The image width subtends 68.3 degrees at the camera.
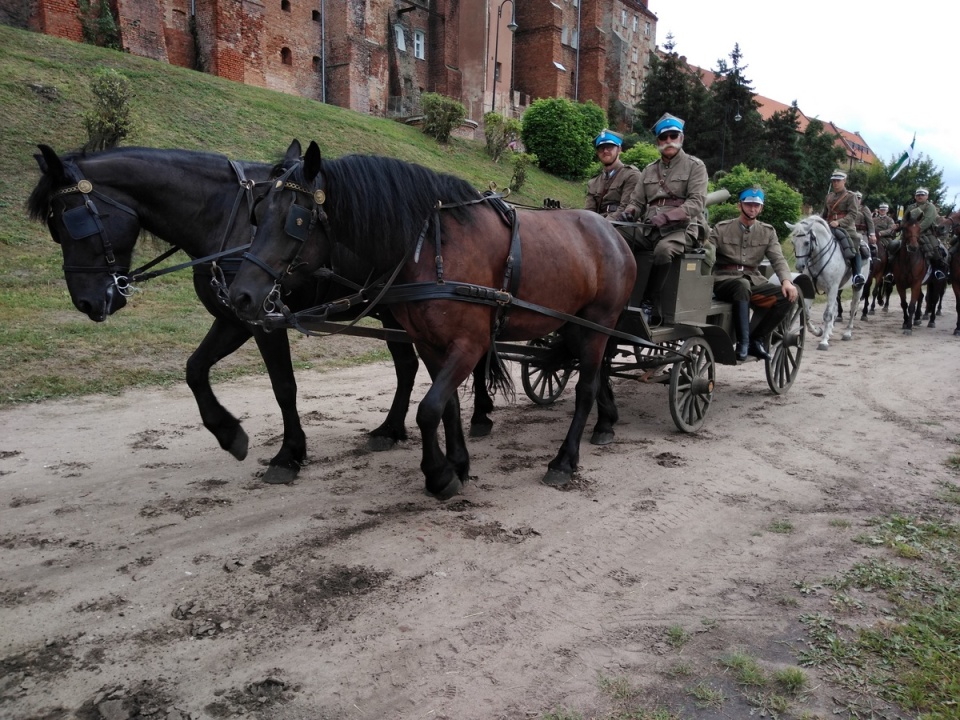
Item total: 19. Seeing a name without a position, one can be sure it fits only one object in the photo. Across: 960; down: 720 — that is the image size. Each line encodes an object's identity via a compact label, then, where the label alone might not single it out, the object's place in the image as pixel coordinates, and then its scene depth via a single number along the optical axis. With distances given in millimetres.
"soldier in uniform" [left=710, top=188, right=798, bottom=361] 7004
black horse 4000
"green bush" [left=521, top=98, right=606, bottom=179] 29828
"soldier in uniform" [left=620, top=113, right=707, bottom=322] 5941
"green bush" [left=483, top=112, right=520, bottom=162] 26812
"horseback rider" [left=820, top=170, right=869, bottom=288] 11734
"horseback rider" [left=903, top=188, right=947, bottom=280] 13289
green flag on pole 38125
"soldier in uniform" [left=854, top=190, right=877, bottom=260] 13188
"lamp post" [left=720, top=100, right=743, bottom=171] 39188
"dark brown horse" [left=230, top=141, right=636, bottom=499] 3717
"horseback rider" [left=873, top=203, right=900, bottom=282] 14688
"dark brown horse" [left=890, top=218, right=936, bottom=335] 13227
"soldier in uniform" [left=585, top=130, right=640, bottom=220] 6551
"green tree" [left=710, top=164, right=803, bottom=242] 24875
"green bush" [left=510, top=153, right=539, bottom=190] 23830
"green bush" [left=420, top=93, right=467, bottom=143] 26125
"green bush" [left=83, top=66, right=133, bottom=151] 12896
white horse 11398
